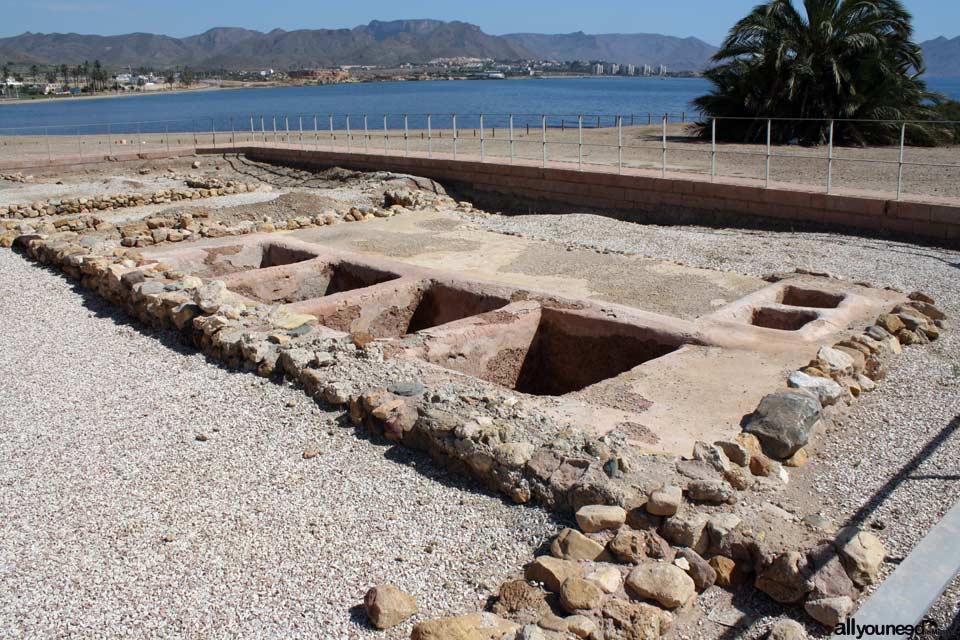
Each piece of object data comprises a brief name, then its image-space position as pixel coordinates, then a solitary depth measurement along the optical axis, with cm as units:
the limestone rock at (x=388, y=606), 381
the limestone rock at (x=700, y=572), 406
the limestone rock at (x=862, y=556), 388
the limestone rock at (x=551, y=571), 398
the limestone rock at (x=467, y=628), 357
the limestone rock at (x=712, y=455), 479
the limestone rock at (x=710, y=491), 452
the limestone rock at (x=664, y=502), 441
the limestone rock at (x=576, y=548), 421
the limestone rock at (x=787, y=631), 353
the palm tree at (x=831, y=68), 2252
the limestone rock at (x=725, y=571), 409
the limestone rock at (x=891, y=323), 757
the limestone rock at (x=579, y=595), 382
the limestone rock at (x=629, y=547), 420
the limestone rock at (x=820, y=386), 590
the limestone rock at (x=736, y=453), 496
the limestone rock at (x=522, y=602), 383
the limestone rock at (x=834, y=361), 630
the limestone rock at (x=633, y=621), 369
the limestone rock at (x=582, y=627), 366
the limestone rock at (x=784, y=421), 525
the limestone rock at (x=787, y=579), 388
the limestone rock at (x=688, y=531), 427
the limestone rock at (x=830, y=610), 372
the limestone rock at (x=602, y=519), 439
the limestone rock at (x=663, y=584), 388
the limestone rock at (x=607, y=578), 396
